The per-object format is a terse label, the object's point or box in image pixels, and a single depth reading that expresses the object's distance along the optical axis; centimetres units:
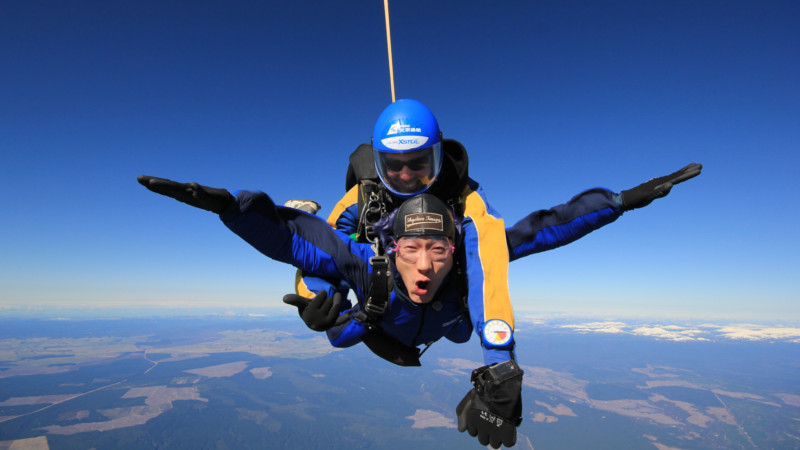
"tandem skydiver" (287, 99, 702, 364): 225
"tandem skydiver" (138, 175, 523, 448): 163
